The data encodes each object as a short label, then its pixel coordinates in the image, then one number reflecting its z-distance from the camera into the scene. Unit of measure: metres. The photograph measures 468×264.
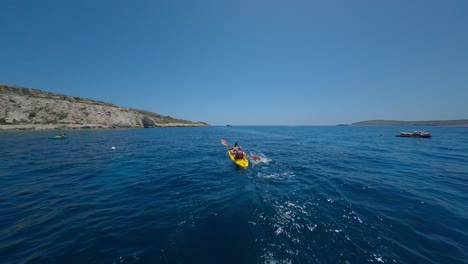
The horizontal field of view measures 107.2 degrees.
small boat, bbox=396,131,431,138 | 52.16
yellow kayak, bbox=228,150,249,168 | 17.46
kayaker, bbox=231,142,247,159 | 18.47
